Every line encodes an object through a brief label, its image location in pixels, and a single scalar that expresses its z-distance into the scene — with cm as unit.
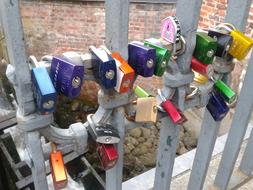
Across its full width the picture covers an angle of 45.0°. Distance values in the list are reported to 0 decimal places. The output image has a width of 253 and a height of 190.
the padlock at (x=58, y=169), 68
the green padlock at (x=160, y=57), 72
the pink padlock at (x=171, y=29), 76
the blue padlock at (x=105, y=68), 65
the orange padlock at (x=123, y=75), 66
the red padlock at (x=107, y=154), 75
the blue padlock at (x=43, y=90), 59
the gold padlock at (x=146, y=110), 79
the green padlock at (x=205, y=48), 81
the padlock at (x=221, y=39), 85
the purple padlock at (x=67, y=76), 61
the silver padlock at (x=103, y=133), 73
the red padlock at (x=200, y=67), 84
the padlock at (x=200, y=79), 95
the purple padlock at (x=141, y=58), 70
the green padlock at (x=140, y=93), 84
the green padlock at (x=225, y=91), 95
